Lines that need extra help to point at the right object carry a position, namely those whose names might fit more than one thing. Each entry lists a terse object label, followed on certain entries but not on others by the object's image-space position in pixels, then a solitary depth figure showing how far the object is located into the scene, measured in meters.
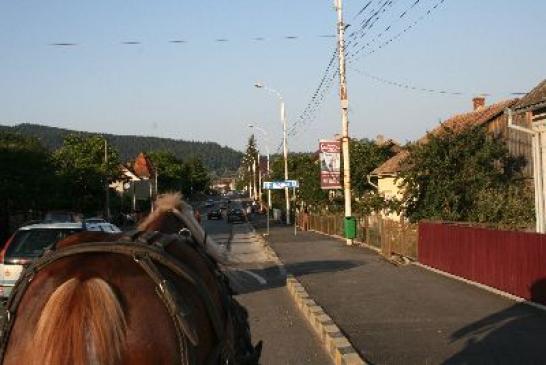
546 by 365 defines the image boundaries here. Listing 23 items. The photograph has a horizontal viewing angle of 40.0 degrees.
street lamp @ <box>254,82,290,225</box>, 56.57
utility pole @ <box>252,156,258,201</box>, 123.12
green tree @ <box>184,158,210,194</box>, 157.88
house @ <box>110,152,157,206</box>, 100.60
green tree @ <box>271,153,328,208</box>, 50.53
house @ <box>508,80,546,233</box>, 16.33
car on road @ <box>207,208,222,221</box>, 87.04
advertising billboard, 34.28
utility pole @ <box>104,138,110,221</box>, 57.42
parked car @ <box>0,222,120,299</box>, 12.77
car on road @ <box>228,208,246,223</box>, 71.38
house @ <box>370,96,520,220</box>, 26.92
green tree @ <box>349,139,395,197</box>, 43.56
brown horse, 3.02
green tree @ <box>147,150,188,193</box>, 138.50
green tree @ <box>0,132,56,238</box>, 39.84
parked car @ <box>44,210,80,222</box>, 37.00
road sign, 42.55
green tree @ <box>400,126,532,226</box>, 23.86
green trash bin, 30.81
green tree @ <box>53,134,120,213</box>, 57.19
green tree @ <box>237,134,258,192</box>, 136.62
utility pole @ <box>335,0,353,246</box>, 30.12
